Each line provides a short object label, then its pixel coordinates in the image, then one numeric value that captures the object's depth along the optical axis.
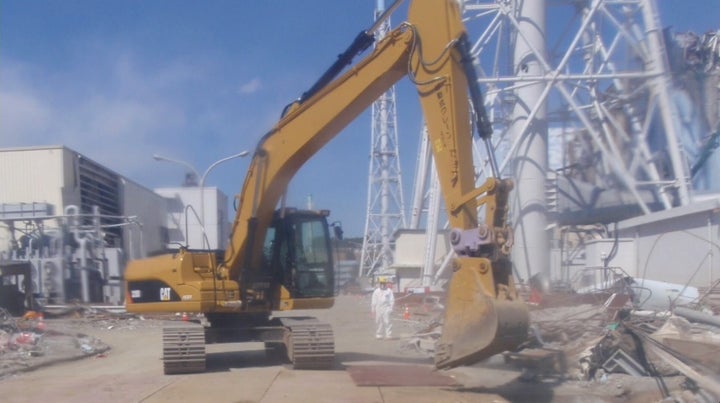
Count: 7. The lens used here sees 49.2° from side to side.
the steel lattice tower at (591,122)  30.41
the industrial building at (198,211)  46.19
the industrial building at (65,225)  34.09
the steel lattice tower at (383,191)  60.09
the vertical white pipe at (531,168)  31.28
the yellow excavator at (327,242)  9.87
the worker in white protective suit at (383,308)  20.50
